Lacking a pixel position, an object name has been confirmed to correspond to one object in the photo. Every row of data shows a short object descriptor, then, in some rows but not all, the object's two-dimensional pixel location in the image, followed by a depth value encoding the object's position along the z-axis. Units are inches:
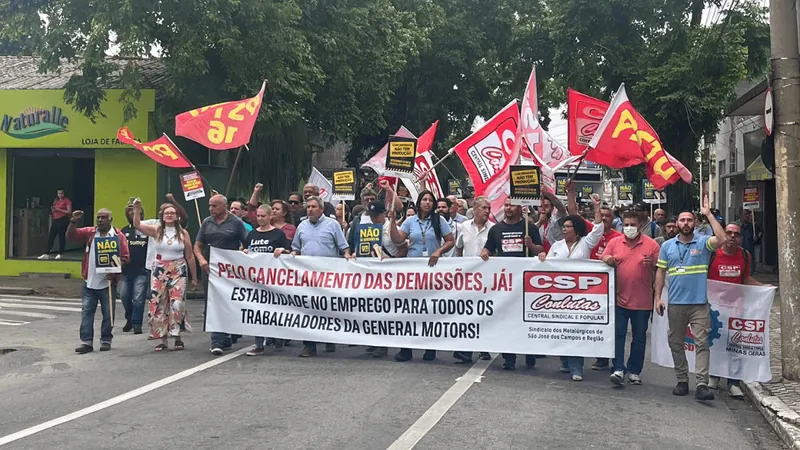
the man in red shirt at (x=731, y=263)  350.6
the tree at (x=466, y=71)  1320.1
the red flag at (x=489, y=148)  474.3
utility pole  358.0
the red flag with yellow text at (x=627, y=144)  418.3
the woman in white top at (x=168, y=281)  416.8
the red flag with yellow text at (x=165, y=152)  544.4
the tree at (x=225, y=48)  715.4
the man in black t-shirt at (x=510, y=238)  384.8
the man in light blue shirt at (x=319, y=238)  412.5
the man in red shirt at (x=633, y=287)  349.4
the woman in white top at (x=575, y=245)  358.5
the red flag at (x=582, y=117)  488.7
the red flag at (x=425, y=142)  642.2
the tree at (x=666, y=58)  1011.9
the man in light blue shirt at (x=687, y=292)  335.9
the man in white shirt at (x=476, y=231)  403.5
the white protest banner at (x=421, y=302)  359.6
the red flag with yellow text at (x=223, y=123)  518.9
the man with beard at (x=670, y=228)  541.0
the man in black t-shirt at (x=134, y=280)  502.9
